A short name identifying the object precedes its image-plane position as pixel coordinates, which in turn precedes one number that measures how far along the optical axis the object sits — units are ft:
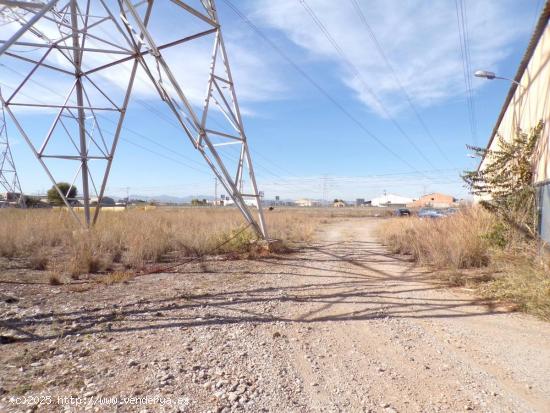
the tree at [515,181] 26.35
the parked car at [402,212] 154.24
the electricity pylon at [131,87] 31.17
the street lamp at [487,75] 34.99
